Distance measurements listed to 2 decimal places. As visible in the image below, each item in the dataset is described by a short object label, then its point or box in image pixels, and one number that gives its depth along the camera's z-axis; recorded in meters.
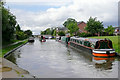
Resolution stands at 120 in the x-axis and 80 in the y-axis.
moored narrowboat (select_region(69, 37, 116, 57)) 10.73
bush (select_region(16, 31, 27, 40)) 43.09
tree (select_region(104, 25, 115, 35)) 45.84
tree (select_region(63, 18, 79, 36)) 51.66
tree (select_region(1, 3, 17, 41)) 18.22
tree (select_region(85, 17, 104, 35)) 39.80
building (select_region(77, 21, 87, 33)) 60.57
